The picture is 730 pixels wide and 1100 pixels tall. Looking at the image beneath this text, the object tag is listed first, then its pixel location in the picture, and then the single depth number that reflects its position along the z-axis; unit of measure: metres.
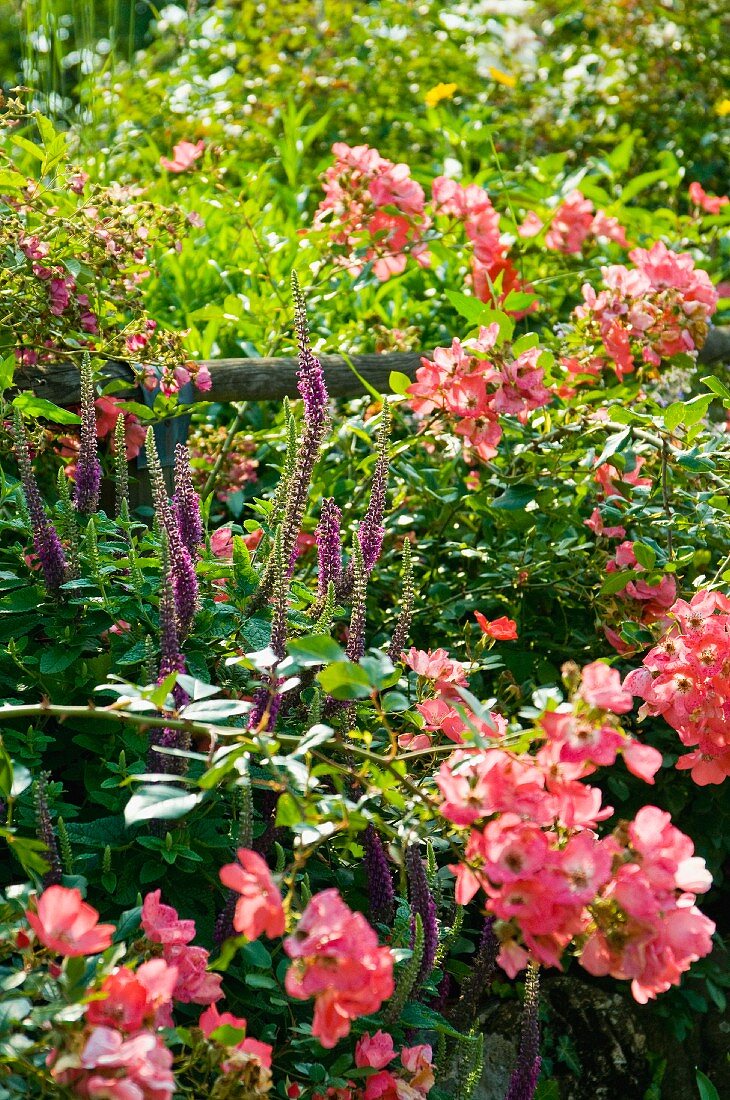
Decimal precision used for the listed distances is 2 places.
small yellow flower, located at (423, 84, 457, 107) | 4.02
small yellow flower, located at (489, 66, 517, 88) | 5.04
